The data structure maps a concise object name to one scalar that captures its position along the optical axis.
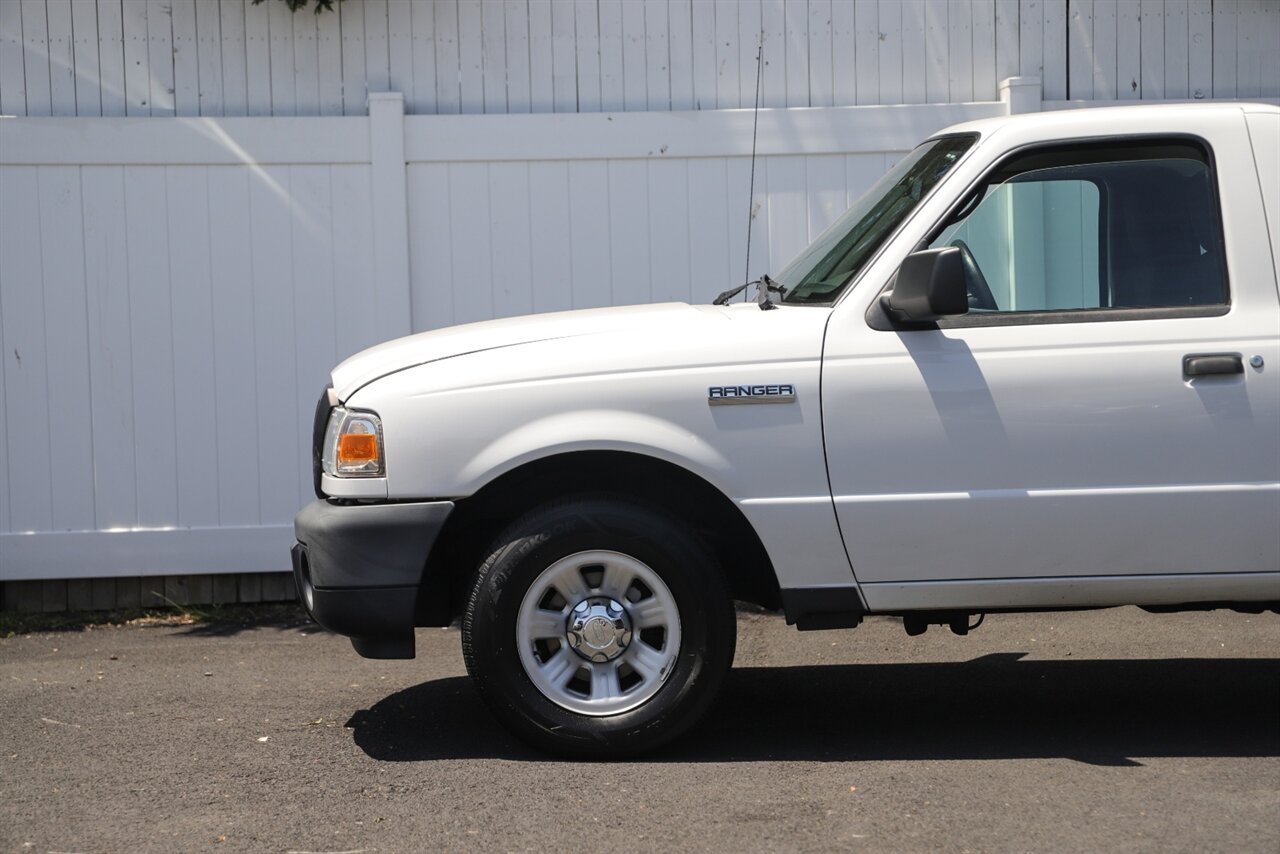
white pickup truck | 4.75
